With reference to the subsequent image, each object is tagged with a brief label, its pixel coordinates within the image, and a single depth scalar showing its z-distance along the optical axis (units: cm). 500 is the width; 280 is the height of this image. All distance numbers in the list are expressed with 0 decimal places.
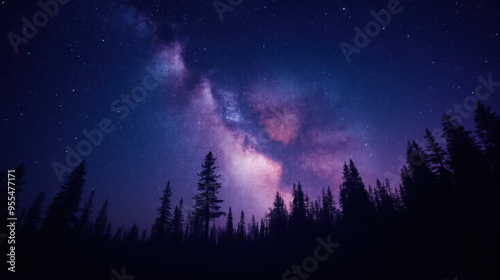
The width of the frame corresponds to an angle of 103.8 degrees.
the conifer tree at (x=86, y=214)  4318
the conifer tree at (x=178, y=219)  5563
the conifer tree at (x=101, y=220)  5284
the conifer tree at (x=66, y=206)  2612
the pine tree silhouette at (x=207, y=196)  2773
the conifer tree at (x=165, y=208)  3986
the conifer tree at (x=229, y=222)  5813
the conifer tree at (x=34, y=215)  4534
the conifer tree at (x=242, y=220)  7412
